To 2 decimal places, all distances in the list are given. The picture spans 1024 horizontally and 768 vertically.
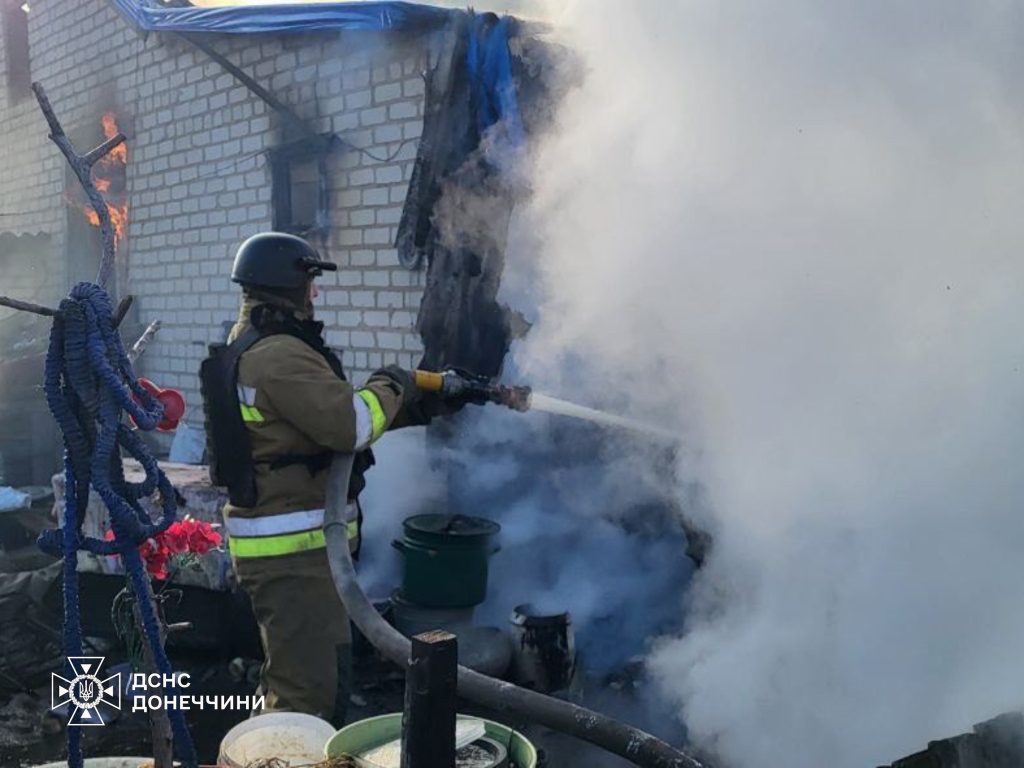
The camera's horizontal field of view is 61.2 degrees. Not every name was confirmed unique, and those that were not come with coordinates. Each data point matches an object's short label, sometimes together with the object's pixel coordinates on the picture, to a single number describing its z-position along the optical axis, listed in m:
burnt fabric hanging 5.92
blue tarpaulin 6.09
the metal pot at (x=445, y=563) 5.04
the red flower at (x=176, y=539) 3.20
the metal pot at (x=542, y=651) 4.70
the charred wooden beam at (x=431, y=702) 1.55
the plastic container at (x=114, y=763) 2.08
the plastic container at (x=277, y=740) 2.36
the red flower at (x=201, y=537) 3.26
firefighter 3.31
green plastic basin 2.11
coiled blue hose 1.79
